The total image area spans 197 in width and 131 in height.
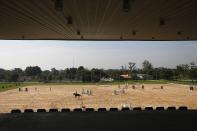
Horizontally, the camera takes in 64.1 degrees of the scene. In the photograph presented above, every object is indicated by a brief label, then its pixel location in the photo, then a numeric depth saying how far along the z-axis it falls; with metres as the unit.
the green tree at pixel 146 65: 84.67
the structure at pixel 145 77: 62.69
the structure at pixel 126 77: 58.67
